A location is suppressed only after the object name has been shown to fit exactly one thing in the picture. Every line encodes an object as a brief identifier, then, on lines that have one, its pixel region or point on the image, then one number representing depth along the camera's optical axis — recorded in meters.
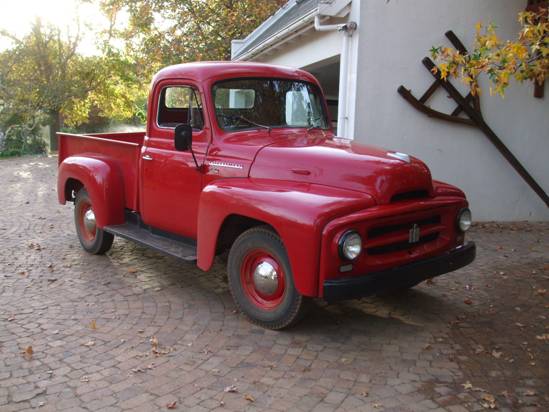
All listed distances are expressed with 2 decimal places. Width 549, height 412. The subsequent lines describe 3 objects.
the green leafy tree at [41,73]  20.22
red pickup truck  3.70
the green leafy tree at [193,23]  19.27
